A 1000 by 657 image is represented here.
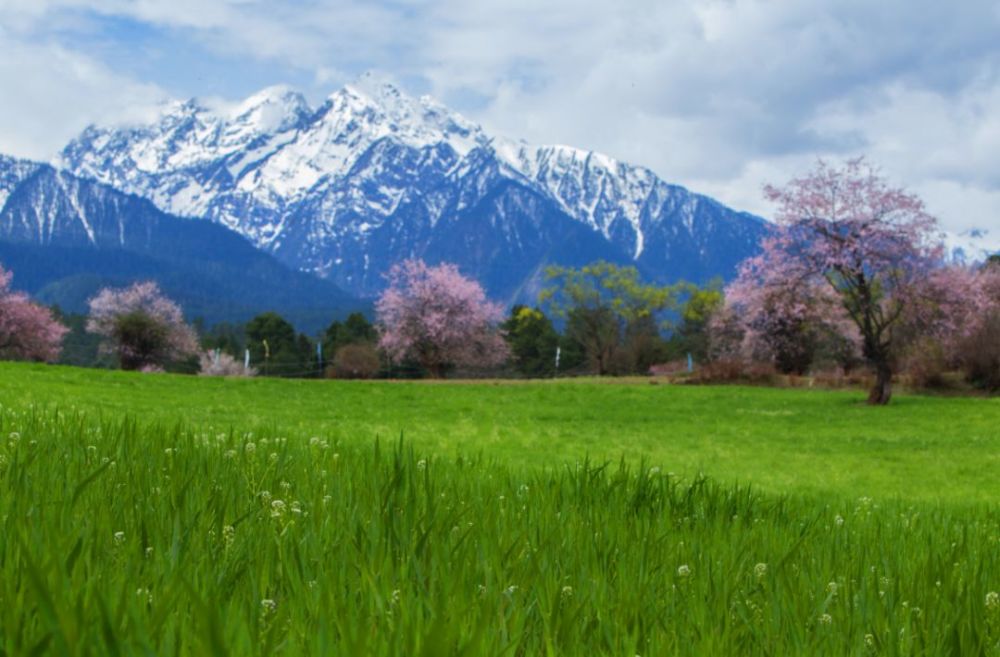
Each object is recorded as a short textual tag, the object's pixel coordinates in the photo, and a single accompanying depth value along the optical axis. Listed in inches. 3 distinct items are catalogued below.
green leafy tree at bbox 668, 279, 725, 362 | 4276.6
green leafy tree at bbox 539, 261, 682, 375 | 3646.7
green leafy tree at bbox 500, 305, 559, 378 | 4547.2
